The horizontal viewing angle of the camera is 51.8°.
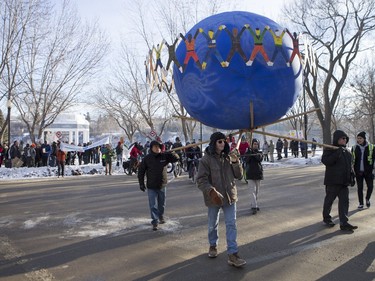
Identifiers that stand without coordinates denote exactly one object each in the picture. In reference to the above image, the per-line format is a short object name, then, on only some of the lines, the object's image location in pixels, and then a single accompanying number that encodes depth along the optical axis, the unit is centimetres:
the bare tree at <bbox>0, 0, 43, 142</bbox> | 1922
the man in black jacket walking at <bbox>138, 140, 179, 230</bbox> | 684
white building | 6744
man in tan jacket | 474
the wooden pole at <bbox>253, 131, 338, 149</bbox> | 474
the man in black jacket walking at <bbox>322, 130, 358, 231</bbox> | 636
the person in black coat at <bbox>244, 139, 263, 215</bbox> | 791
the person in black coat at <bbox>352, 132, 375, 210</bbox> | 812
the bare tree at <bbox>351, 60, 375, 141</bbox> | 3014
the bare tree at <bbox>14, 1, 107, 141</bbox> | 2292
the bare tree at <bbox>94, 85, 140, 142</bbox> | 3556
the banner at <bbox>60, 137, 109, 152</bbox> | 2253
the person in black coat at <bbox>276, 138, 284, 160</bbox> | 2701
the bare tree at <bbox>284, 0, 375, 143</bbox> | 2595
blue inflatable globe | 408
